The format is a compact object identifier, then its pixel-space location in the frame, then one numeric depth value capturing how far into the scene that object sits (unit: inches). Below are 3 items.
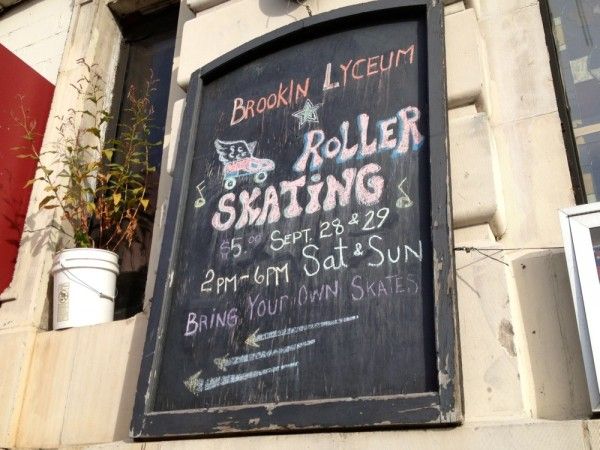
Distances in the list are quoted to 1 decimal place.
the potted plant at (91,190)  141.7
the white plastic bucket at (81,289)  140.5
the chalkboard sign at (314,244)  97.7
